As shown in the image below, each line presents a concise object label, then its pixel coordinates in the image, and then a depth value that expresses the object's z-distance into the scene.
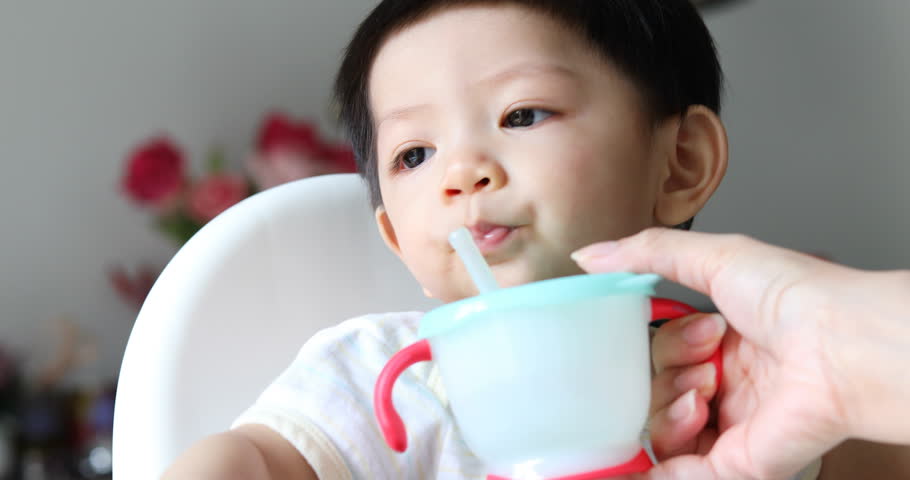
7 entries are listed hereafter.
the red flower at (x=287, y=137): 1.80
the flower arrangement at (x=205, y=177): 1.73
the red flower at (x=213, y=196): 1.70
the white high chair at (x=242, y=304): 0.76
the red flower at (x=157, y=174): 1.77
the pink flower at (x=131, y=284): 1.92
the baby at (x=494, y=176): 0.68
